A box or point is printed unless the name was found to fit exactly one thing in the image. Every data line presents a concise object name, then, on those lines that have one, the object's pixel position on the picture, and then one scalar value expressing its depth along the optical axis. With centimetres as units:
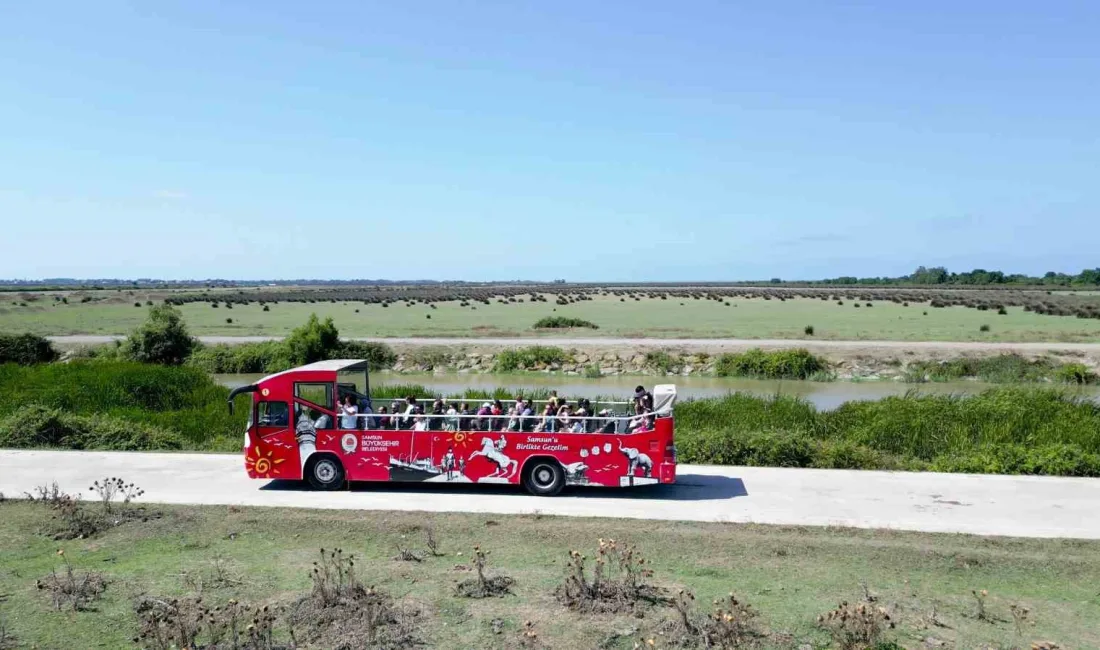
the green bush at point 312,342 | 3859
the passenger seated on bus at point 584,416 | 1437
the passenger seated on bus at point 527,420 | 1441
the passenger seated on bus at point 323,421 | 1473
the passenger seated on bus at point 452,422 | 1449
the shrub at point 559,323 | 6081
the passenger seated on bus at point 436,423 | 1466
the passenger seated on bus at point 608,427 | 1438
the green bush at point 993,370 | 3616
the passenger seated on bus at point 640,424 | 1415
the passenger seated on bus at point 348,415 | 1464
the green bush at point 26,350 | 4038
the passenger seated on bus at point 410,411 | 1467
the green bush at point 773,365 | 3828
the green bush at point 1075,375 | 3584
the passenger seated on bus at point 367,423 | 1473
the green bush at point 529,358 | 4147
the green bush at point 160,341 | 3947
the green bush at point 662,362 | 4056
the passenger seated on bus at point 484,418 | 1455
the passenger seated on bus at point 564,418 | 1433
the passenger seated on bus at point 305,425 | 1481
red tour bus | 1423
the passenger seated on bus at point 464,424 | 1466
